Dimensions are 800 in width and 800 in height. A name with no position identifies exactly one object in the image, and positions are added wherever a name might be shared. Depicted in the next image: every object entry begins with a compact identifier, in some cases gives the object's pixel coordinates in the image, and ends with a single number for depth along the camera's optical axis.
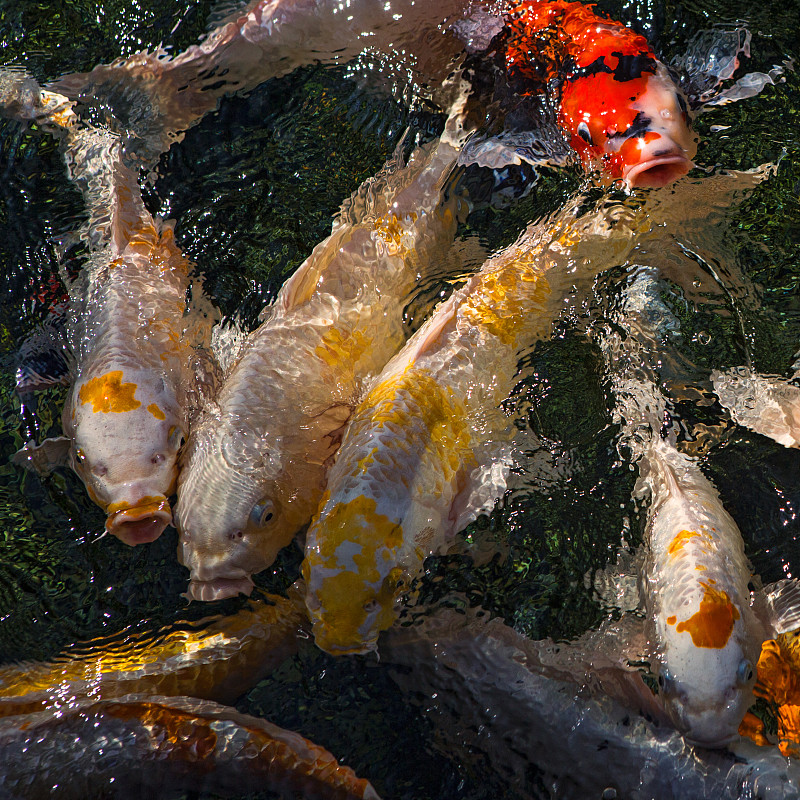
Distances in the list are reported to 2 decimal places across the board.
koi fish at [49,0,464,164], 4.28
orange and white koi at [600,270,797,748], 2.54
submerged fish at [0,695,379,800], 2.45
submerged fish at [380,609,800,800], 2.55
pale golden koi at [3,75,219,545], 3.07
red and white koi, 3.56
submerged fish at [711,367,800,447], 3.24
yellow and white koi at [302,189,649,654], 2.71
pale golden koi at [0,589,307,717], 2.74
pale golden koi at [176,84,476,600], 2.95
